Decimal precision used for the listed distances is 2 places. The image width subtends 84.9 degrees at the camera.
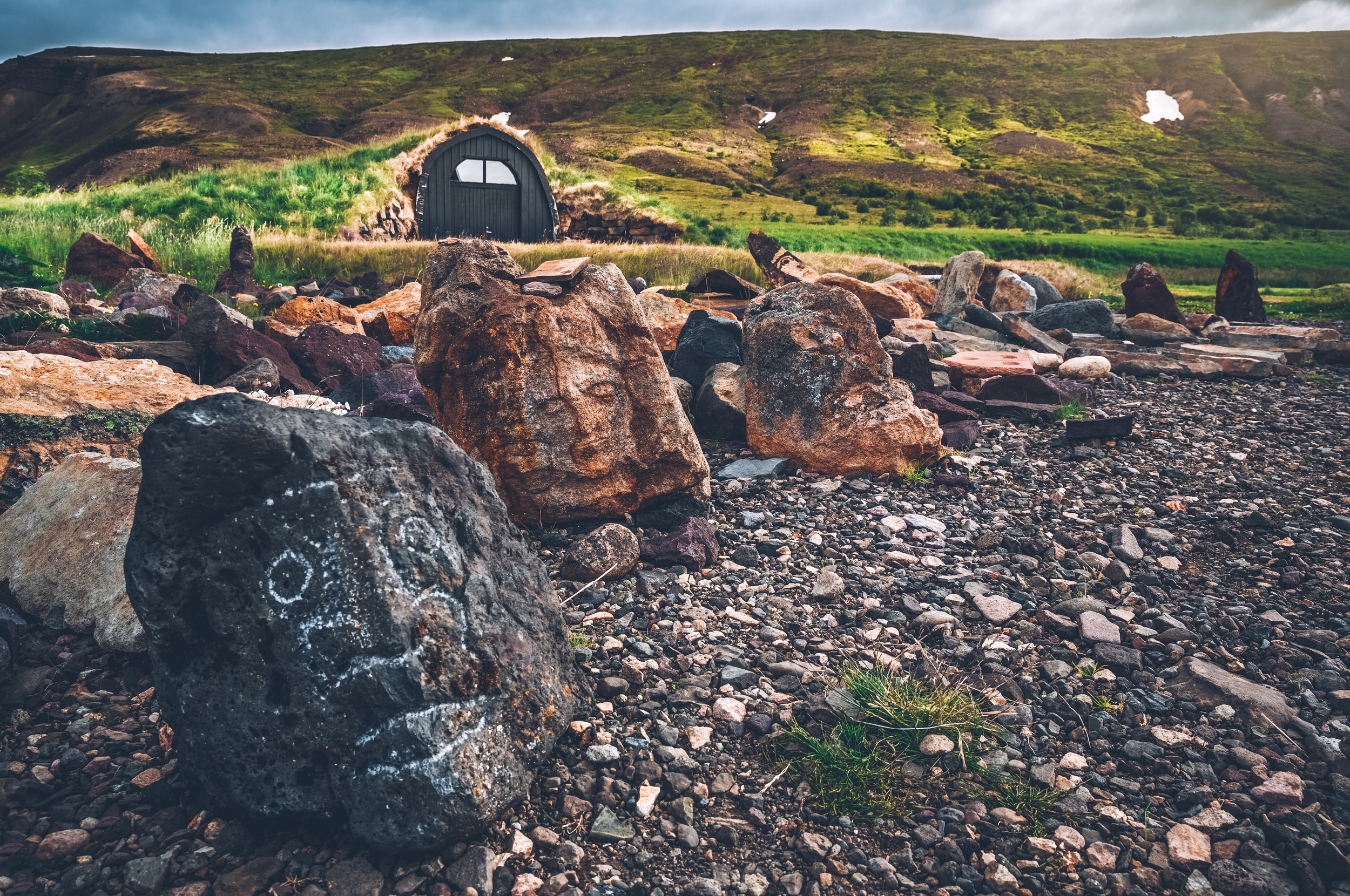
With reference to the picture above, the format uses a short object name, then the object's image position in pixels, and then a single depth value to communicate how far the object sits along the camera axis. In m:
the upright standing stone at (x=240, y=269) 13.19
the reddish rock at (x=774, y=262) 15.32
